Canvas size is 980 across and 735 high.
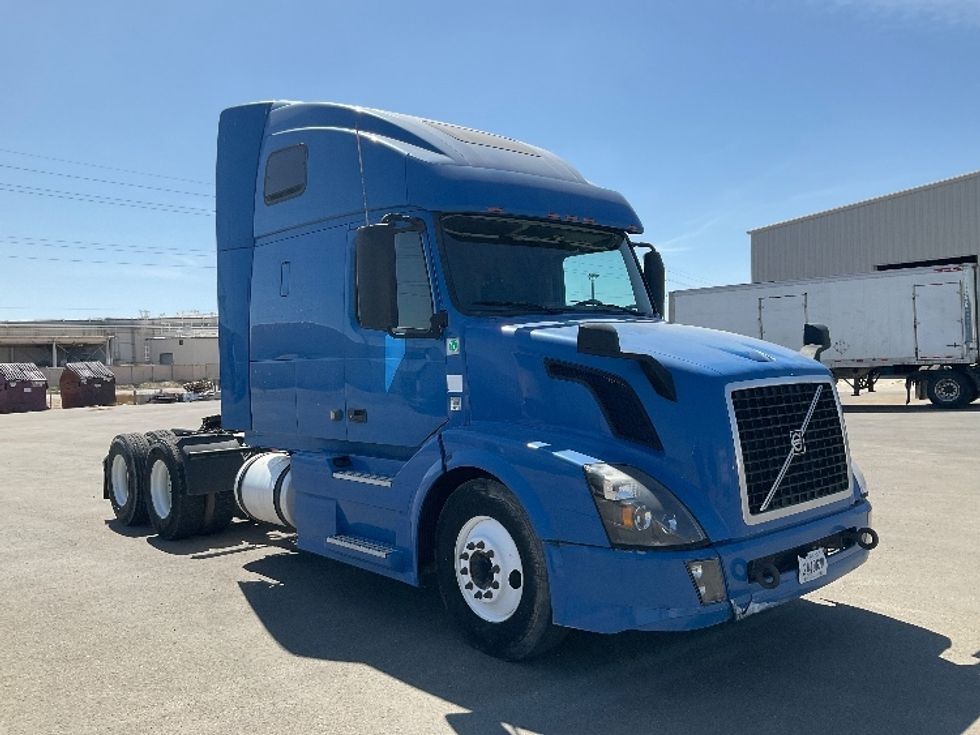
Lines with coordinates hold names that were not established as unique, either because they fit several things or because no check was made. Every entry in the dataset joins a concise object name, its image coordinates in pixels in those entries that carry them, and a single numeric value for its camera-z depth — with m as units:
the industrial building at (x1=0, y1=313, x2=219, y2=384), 65.88
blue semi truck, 4.26
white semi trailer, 23.30
